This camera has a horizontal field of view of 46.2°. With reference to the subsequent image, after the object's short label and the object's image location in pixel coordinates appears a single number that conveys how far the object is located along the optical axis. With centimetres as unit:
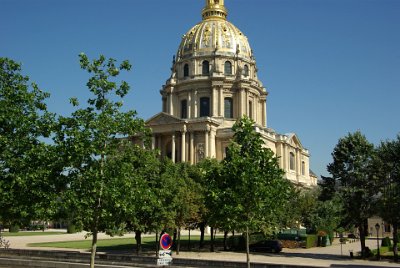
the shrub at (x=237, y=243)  4238
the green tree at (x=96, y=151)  1623
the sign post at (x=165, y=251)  1401
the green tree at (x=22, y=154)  1817
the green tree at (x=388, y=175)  3444
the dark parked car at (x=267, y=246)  4062
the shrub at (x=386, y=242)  4706
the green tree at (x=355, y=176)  3772
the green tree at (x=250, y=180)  1995
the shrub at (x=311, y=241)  4838
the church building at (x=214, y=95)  8238
